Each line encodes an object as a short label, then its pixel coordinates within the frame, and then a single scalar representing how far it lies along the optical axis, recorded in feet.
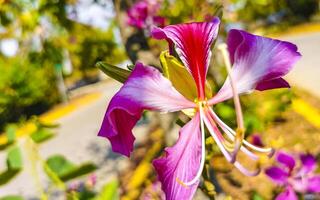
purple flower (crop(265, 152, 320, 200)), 1.31
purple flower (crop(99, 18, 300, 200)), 0.54
